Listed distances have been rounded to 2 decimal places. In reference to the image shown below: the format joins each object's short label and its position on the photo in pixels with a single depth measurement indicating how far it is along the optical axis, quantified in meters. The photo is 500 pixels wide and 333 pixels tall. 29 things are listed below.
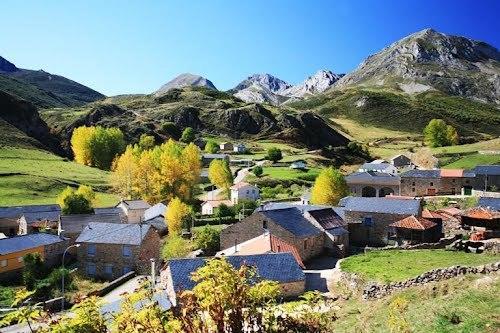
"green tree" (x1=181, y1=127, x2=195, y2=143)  162.00
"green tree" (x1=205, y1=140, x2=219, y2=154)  147.25
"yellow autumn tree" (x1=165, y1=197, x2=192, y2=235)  62.88
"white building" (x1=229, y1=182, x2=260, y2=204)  84.31
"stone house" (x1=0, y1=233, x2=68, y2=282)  50.72
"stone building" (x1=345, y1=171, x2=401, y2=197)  86.75
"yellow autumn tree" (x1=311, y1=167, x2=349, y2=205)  73.38
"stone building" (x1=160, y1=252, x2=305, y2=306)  34.28
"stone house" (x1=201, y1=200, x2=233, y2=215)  78.11
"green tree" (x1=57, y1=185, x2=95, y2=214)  71.25
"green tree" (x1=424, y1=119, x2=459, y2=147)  157.50
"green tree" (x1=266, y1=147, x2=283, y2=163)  128.00
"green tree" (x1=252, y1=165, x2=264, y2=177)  103.56
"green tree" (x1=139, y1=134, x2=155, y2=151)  137.62
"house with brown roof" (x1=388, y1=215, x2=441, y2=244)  48.09
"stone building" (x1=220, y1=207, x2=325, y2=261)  45.47
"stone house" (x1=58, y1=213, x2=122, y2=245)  59.97
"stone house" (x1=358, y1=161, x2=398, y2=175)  105.12
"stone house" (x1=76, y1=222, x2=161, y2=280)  49.34
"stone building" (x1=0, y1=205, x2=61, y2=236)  66.12
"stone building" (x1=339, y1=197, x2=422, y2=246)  51.84
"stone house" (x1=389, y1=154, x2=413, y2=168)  118.81
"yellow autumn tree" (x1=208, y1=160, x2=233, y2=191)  93.12
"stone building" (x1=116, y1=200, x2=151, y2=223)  72.31
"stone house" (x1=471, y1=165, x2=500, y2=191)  76.06
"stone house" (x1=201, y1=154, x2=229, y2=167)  128.88
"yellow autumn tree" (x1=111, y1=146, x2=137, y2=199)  87.75
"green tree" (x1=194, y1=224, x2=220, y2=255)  50.78
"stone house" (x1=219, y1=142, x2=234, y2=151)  154.88
